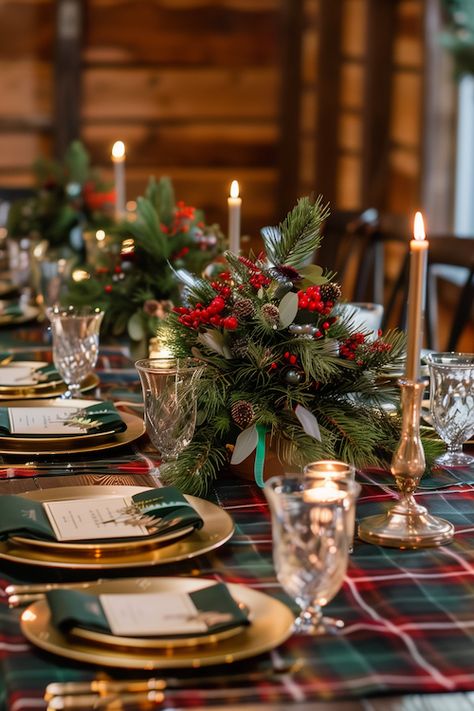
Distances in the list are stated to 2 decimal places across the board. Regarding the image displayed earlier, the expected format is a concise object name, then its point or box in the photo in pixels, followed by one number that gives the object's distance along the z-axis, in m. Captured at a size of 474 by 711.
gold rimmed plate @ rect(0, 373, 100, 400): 2.88
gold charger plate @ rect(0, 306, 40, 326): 3.84
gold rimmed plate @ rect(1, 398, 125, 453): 2.51
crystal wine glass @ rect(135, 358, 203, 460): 2.29
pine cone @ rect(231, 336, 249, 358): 2.34
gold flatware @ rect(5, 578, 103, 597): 1.89
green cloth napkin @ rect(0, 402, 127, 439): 2.54
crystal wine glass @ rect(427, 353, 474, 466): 2.40
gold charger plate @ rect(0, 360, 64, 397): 2.91
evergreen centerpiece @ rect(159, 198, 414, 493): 2.30
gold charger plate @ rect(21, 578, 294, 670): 1.71
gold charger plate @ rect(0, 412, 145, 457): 2.48
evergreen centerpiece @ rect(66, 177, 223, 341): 3.28
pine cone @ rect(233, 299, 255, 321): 2.33
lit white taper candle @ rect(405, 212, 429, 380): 2.05
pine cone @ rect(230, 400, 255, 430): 2.30
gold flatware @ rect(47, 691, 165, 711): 1.64
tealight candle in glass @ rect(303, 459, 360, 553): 1.82
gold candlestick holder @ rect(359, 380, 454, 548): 2.09
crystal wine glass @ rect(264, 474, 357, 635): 1.78
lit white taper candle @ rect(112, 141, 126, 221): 4.02
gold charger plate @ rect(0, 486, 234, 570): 1.96
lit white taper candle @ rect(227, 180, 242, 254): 2.74
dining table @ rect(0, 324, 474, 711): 1.68
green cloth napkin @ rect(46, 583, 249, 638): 1.74
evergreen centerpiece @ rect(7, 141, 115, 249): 4.93
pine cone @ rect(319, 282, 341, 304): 2.38
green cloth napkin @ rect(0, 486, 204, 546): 2.01
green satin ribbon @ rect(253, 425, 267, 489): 2.27
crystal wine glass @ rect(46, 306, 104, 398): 2.78
